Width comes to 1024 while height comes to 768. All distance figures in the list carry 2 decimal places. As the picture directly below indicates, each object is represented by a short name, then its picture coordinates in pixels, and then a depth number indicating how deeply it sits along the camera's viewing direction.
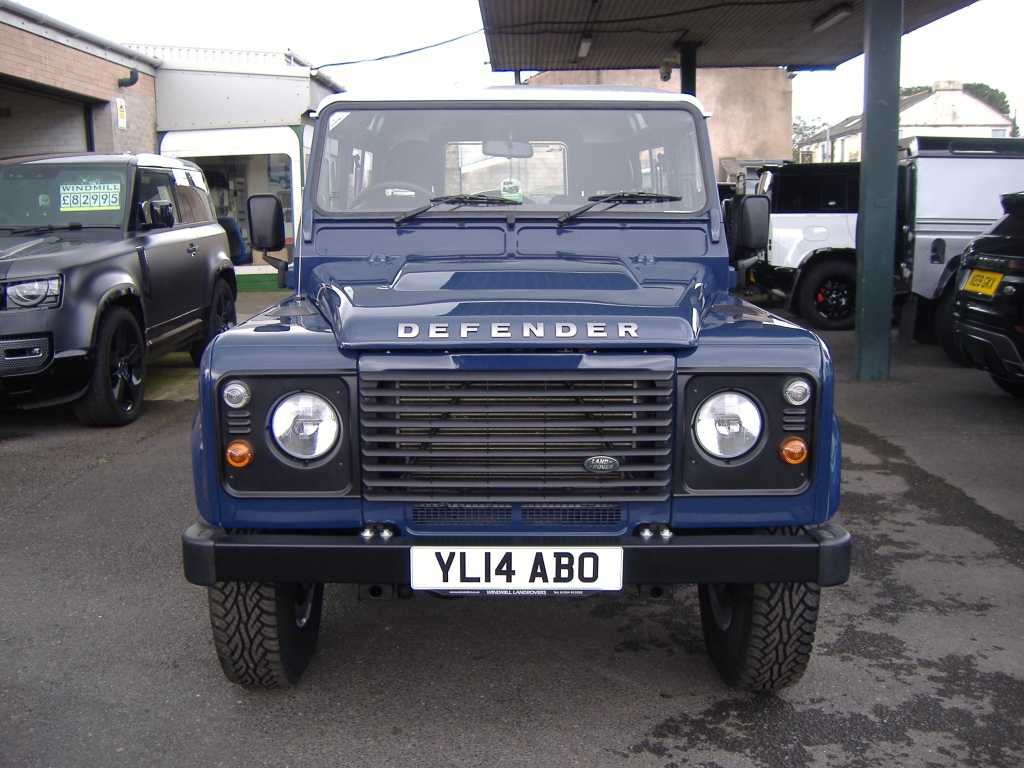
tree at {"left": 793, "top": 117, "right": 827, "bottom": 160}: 62.65
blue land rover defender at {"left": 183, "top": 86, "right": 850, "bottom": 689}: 2.49
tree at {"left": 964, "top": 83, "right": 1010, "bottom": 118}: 70.38
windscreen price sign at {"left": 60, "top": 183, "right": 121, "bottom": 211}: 7.11
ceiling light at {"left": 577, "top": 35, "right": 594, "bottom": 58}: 12.28
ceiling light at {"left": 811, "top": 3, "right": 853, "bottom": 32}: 10.71
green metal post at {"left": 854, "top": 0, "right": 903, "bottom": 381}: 8.12
